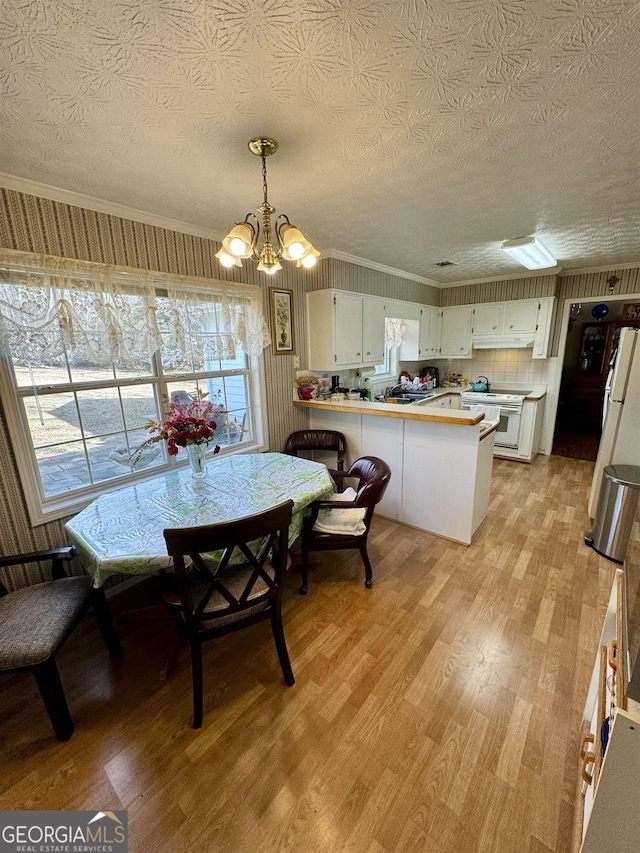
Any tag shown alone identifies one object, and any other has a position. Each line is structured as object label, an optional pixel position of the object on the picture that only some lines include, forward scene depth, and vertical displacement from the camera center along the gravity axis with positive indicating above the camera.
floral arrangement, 1.94 -0.41
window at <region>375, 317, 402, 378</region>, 4.65 +0.06
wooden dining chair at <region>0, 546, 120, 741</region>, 1.27 -1.10
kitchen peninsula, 2.48 -0.88
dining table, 1.42 -0.81
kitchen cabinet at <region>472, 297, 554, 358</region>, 4.26 +0.31
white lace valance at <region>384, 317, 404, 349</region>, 4.65 +0.27
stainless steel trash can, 2.30 -1.18
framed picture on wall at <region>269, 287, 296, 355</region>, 3.02 +0.31
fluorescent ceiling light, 2.82 +0.87
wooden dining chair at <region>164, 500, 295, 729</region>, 1.23 -0.98
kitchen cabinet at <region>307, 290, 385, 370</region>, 3.26 +0.25
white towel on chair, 2.12 -1.10
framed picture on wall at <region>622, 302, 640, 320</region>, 5.30 +0.54
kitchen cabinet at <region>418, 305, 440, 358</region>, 4.73 +0.26
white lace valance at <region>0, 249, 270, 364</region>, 1.73 +0.29
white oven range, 4.26 -0.79
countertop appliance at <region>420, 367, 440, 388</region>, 5.31 -0.36
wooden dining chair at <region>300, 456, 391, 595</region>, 1.98 -1.09
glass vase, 2.10 -0.66
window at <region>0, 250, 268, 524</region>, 1.79 -0.03
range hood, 4.42 +0.07
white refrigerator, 2.54 -0.48
